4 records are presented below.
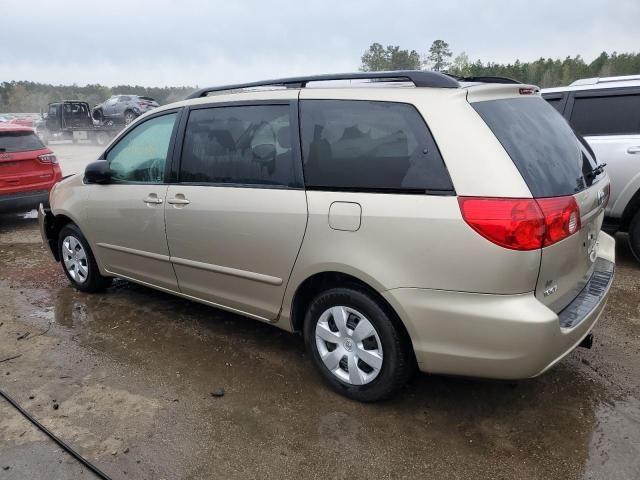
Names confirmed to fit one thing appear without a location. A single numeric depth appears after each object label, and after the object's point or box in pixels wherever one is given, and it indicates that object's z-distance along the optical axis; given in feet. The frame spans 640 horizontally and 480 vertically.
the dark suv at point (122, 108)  76.13
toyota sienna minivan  7.65
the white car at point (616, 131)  16.61
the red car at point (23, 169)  24.32
